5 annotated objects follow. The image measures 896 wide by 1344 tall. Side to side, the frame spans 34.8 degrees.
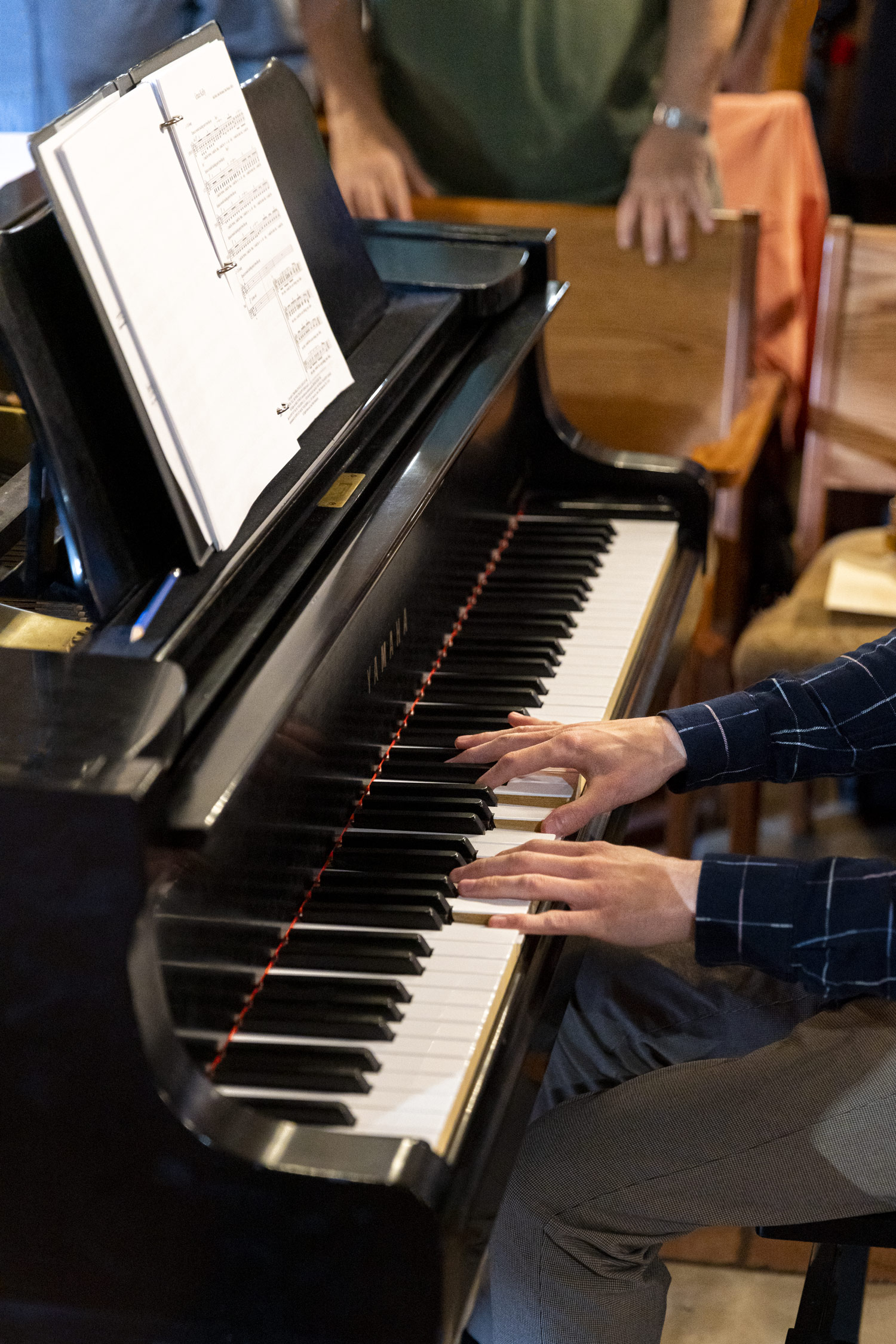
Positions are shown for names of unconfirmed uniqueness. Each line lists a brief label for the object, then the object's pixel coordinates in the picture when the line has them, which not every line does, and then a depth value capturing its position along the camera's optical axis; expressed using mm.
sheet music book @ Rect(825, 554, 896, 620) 2436
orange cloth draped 3158
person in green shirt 2555
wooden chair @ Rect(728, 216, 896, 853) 2389
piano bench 1293
